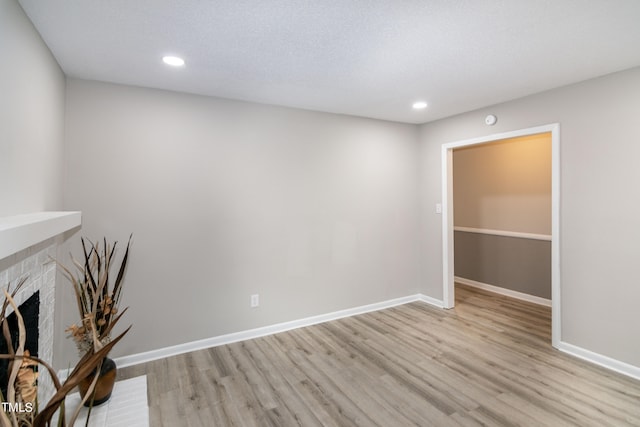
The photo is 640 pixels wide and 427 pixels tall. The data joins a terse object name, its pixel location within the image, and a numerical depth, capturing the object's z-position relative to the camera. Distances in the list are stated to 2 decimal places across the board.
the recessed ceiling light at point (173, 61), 2.31
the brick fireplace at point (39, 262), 1.25
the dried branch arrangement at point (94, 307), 2.17
